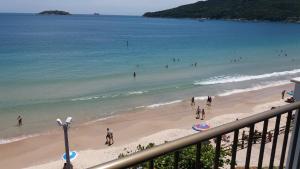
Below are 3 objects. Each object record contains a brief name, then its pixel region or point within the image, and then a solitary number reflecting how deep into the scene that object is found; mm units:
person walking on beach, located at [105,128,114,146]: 14895
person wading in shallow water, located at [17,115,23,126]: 17581
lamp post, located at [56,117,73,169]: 9340
